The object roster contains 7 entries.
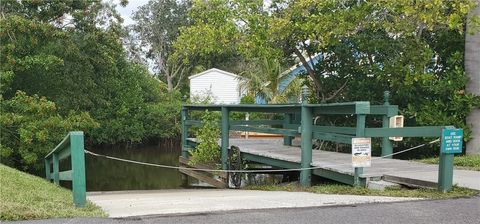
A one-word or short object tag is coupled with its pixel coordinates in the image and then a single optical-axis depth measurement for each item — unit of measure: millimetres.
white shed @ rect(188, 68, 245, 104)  36312
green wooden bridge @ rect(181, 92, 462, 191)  7531
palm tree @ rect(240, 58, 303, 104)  26375
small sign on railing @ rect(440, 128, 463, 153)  6754
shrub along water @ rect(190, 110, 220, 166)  12930
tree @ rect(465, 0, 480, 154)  11531
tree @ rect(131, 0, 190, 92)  44031
